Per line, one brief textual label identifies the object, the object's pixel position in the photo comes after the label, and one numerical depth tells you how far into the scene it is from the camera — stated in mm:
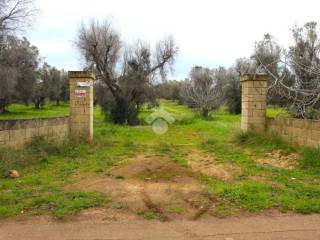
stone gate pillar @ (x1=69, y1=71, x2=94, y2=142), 10188
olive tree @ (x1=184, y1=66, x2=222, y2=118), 27281
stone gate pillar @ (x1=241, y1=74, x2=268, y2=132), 10461
